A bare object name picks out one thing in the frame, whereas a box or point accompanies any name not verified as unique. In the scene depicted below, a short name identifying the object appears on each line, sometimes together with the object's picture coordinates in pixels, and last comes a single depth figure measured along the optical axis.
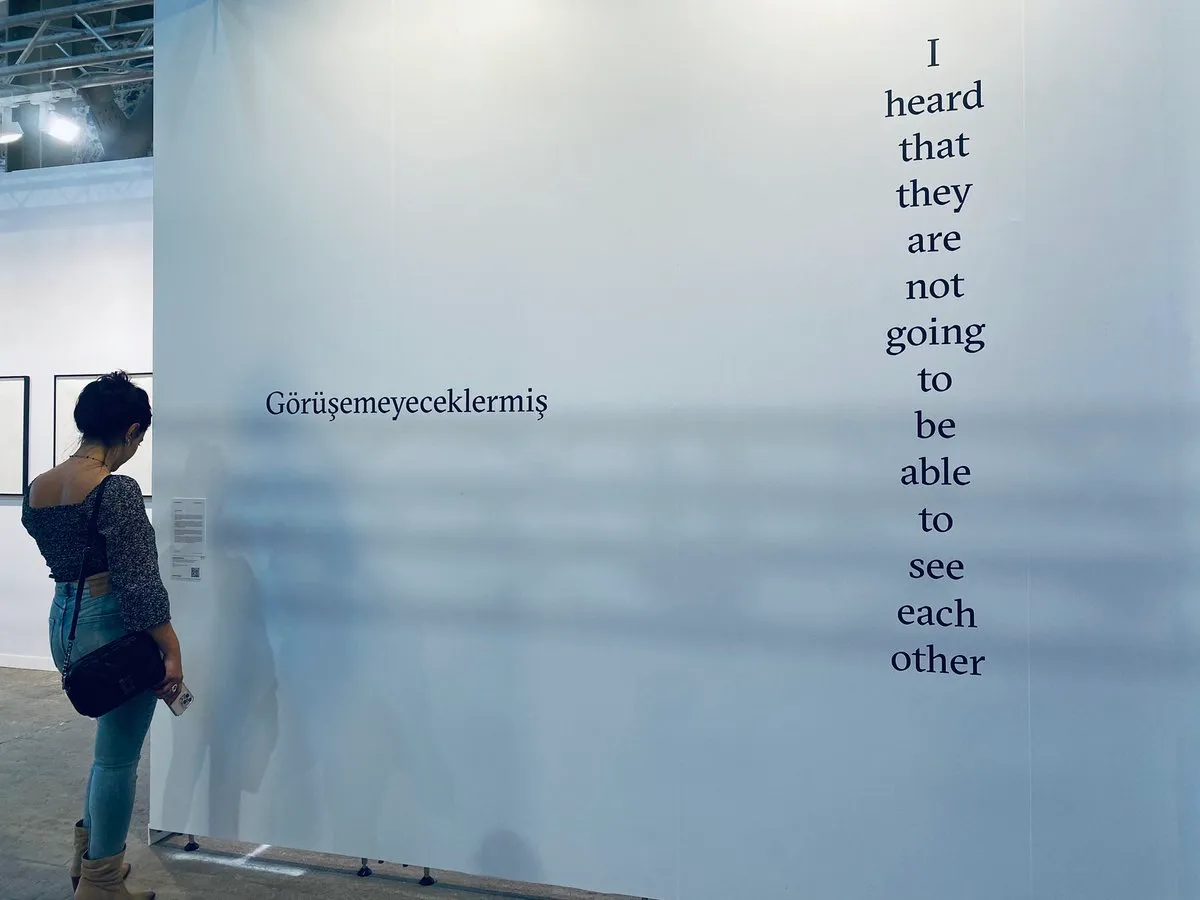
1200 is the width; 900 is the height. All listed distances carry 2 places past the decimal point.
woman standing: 2.15
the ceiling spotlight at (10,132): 5.14
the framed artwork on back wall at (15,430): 5.23
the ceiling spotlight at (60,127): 5.15
